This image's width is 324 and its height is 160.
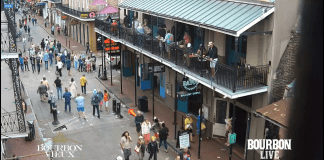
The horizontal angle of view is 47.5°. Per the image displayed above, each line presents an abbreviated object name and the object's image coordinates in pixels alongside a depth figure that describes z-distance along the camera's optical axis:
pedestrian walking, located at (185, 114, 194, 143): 15.73
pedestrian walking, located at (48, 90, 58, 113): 19.17
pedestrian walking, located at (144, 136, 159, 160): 13.80
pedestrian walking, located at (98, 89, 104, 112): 19.44
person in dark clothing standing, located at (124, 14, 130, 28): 24.68
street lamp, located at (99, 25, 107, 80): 26.58
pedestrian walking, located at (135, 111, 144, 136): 16.48
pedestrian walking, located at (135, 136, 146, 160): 13.60
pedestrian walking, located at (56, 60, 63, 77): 26.59
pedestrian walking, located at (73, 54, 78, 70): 29.33
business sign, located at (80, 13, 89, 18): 37.50
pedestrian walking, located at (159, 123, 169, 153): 14.98
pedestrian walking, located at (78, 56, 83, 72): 28.94
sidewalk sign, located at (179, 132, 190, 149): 14.39
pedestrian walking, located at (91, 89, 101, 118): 19.05
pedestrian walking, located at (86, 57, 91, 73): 28.93
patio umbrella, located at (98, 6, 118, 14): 29.41
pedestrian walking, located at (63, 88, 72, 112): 19.45
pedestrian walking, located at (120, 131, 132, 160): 13.49
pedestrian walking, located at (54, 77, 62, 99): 21.54
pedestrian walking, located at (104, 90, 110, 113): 19.89
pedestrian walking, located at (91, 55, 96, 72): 29.53
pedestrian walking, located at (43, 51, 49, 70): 28.80
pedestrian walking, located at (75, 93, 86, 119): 18.61
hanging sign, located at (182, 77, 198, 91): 16.56
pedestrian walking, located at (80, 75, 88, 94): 22.81
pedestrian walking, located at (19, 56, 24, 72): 28.53
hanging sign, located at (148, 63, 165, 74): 18.09
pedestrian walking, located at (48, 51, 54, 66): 30.91
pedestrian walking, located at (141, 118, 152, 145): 14.99
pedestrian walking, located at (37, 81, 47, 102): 21.28
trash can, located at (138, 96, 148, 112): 20.38
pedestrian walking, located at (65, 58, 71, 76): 27.22
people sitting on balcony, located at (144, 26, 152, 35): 21.00
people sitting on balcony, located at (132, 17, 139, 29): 22.38
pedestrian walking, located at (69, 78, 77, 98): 21.69
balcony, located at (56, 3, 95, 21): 37.54
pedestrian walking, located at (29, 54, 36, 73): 28.46
